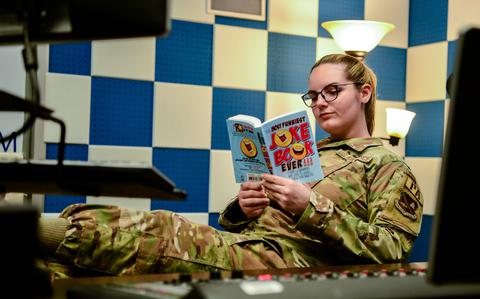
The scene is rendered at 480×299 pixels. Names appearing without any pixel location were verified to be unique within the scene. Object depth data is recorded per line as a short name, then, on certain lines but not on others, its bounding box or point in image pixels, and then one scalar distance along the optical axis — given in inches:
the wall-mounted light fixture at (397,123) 110.3
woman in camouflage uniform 61.3
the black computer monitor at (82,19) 32.5
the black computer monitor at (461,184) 25.8
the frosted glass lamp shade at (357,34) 104.9
